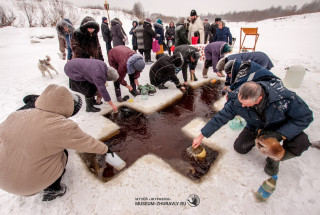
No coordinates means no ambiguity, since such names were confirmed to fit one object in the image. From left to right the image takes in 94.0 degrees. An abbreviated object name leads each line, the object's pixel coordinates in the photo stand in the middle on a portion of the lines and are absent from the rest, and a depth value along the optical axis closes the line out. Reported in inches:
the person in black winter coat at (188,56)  153.0
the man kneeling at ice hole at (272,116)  58.6
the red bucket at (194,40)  264.1
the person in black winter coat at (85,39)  128.6
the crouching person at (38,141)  51.1
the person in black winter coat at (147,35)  210.1
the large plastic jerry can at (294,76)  137.2
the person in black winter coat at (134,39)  262.5
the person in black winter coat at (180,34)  204.7
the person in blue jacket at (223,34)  206.1
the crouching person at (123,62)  124.1
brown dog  174.9
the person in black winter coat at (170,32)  301.4
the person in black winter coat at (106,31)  206.1
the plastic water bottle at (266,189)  58.7
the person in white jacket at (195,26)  246.8
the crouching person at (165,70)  145.1
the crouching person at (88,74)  105.3
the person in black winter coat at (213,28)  273.1
